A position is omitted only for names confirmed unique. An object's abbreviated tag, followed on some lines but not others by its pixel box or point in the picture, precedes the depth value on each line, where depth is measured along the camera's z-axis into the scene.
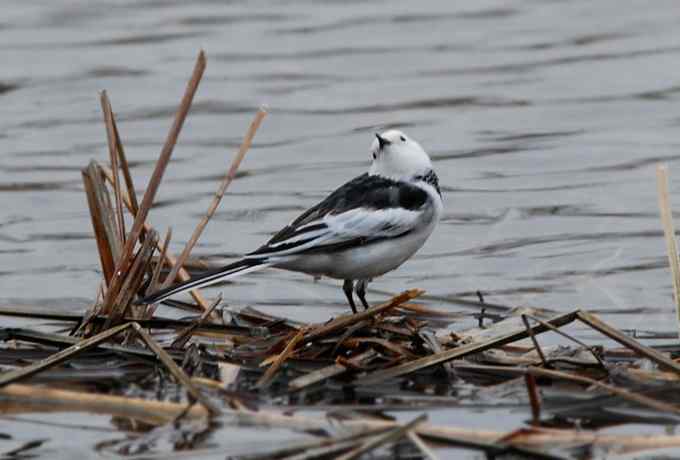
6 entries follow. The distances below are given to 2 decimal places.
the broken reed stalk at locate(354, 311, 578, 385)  14.56
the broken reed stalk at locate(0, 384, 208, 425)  13.77
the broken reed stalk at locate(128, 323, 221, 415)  13.77
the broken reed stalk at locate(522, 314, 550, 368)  14.27
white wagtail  16.72
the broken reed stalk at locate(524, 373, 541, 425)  13.55
